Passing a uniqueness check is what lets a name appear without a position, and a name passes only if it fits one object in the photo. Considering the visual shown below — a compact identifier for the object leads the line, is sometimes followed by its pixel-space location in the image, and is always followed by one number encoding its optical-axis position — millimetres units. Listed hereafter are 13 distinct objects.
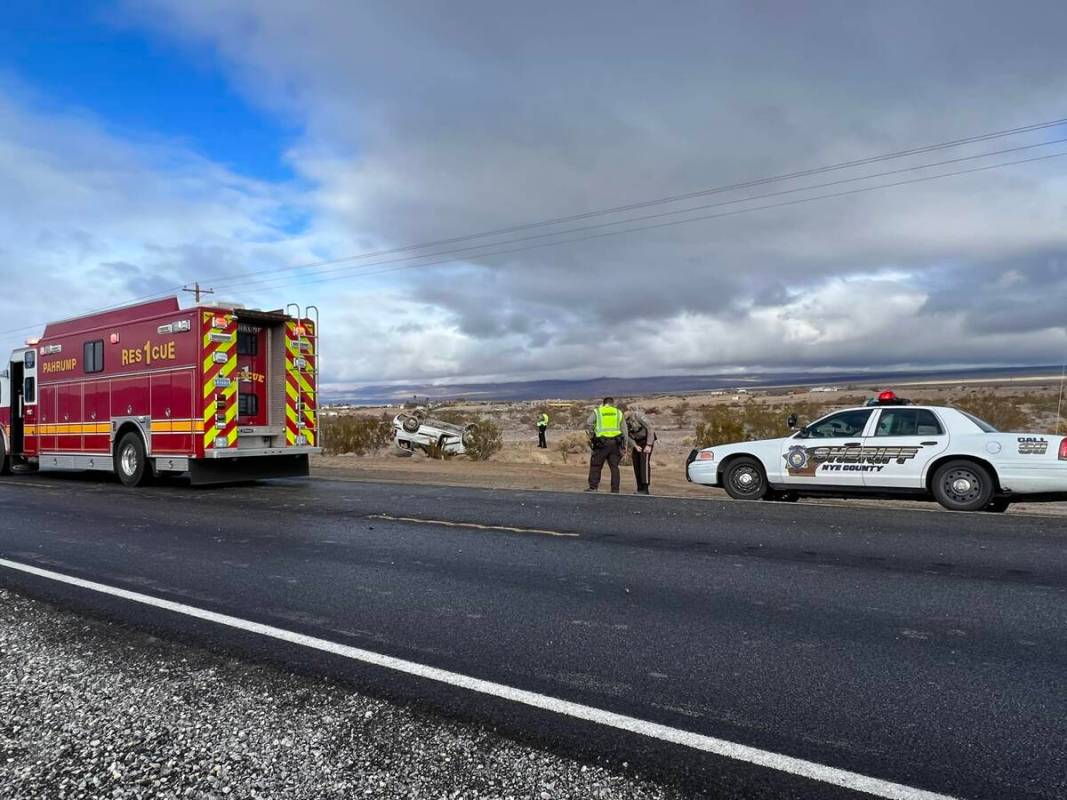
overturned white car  26250
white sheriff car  10812
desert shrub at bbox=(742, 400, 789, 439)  27594
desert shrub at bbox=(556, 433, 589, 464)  26566
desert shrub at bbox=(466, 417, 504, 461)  25891
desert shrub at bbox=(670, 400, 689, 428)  48984
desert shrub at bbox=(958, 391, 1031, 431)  31641
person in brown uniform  14648
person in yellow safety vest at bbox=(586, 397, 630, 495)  14703
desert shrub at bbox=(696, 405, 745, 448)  26359
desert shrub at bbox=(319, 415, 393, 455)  29661
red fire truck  14273
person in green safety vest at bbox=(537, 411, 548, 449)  30422
